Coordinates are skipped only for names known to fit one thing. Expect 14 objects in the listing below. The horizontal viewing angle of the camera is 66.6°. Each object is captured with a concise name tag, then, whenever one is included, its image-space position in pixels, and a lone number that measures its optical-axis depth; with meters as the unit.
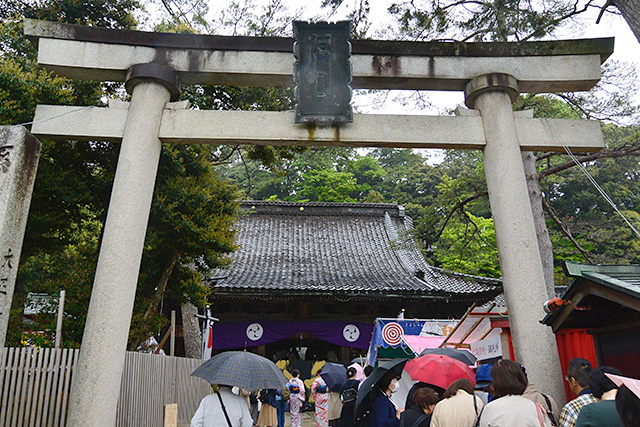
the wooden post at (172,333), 9.10
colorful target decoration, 11.30
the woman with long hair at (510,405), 3.13
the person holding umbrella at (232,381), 4.34
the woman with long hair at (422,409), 4.08
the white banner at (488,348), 7.27
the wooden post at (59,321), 5.94
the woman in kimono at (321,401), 10.55
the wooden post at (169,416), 7.09
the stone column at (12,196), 5.19
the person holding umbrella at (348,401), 5.65
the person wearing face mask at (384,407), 4.43
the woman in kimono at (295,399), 11.12
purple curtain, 14.73
